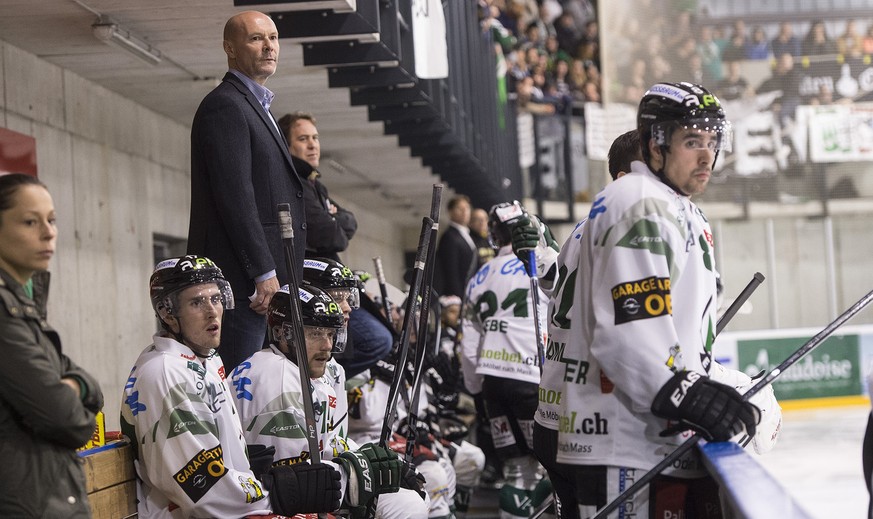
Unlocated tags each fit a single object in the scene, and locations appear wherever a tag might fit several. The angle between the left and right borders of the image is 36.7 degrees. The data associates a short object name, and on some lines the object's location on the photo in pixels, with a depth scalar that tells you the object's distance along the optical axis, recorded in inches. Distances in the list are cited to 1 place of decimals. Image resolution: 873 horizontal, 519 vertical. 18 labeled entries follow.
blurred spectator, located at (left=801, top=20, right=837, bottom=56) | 769.6
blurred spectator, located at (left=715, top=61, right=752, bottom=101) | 750.5
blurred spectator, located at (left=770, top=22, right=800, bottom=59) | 769.6
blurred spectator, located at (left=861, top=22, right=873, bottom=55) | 769.6
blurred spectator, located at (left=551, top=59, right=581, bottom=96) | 745.3
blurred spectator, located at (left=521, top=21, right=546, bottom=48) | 729.0
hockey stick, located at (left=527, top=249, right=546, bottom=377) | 213.5
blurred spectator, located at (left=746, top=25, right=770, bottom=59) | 763.4
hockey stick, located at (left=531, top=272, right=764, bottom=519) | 164.3
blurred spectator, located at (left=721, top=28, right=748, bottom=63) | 757.3
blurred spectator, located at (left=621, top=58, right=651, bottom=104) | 727.1
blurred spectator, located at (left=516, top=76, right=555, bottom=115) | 700.0
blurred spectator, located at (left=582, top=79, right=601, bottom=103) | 750.5
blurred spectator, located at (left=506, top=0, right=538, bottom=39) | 709.9
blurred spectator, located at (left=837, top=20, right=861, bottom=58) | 770.8
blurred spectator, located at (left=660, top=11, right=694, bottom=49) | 751.1
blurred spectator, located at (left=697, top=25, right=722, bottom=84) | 753.6
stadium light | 245.4
